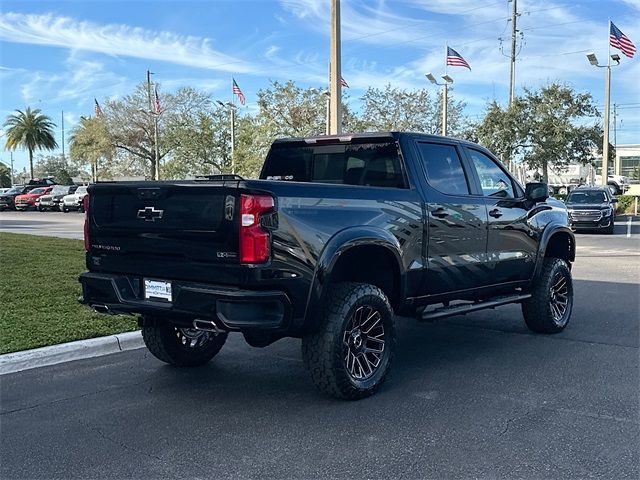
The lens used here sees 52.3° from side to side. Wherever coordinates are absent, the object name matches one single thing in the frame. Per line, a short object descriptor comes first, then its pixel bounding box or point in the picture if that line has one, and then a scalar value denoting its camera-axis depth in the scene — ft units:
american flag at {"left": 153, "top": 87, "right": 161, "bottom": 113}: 148.36
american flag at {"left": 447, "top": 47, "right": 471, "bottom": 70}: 98.63
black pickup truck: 14.05
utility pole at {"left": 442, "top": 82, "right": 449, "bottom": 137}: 103.14
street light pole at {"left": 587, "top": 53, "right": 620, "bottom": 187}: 99.86
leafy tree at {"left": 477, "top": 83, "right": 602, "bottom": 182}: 120.98
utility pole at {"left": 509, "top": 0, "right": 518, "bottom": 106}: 130.82
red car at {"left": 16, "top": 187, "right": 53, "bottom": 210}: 141.28
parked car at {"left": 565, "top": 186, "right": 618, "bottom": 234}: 71.87
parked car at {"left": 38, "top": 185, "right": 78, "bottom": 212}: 135.23
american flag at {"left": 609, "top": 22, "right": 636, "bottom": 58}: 95.09
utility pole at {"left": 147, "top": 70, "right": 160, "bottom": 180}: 162.98
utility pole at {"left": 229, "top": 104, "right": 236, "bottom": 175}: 137.88
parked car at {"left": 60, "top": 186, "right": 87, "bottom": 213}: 126.69
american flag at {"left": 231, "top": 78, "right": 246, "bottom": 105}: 126.62
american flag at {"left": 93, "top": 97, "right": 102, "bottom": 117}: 181.47
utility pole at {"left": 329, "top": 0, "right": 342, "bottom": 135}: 41.34
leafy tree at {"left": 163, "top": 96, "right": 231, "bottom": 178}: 164.55
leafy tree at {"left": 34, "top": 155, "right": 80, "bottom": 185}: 279.98
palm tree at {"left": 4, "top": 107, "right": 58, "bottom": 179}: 218.18
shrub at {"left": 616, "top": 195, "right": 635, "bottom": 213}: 105.60
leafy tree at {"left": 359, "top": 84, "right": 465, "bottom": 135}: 138.92
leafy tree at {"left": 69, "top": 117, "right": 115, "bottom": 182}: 185.42
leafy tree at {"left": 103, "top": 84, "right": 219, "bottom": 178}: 173.88
